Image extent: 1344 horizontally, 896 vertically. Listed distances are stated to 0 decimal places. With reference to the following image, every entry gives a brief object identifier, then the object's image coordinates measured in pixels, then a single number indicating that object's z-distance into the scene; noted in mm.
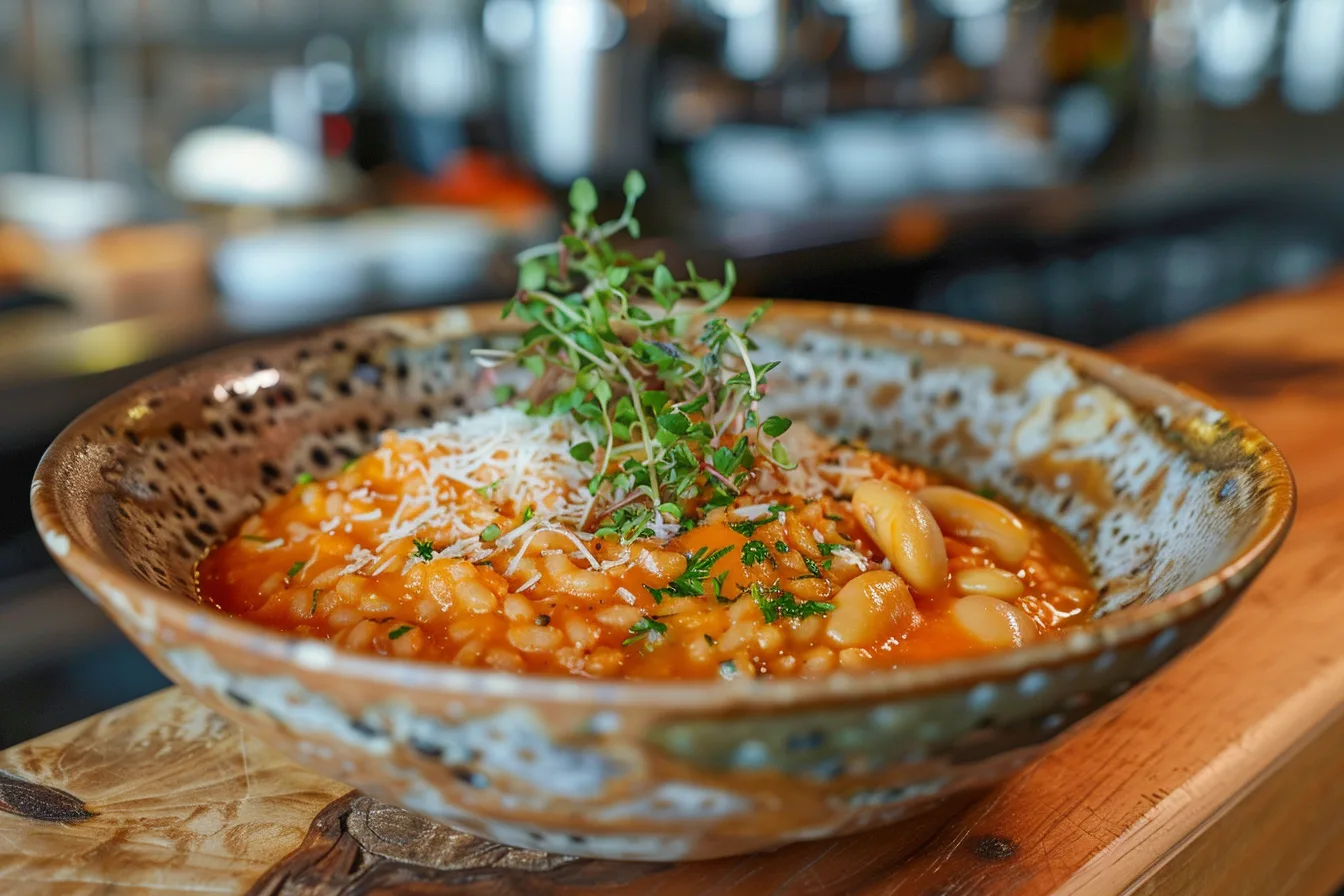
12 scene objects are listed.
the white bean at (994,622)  367
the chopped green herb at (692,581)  372
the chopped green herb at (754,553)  377
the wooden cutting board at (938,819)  346
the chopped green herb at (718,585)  370
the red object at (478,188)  1100
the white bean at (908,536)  388
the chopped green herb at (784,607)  368
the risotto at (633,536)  365
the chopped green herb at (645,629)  363
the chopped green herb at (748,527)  384
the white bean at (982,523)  408
